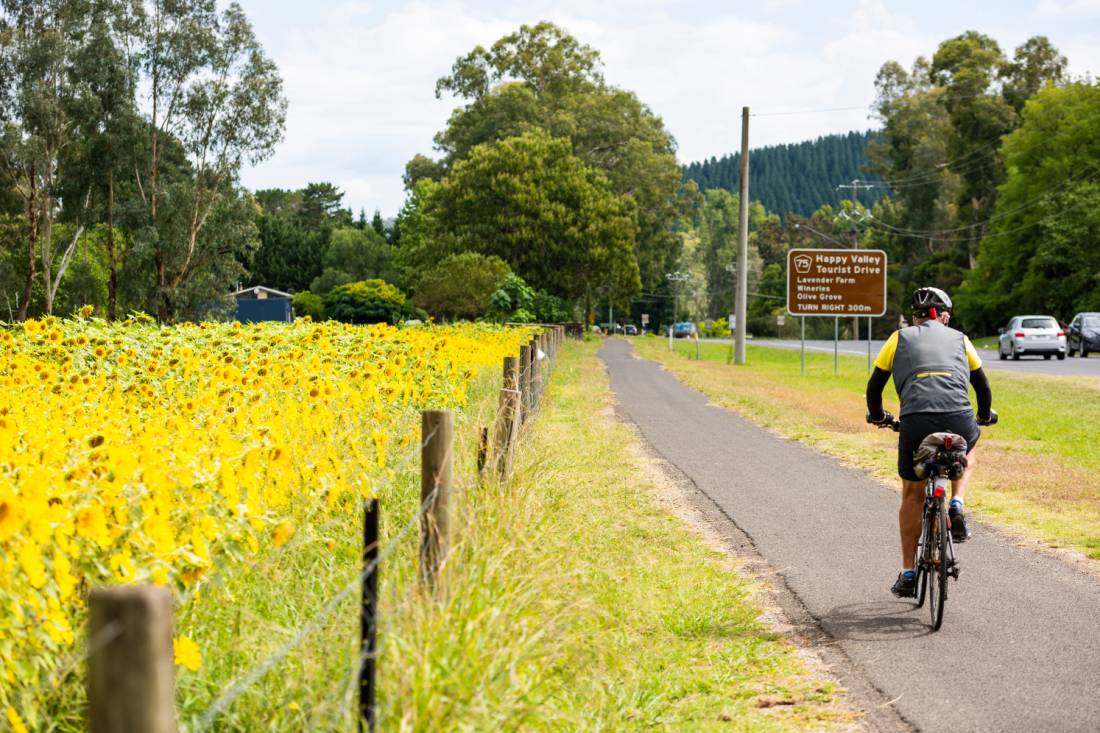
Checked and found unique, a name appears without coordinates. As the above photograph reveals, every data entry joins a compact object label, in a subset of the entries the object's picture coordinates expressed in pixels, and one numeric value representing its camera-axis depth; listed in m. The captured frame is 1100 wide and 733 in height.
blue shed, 100.75
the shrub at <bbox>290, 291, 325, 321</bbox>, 95.97
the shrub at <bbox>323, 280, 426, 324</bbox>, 75.75
